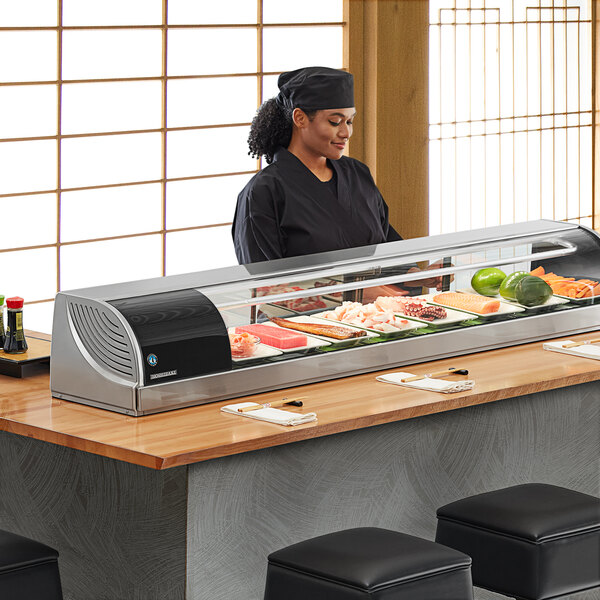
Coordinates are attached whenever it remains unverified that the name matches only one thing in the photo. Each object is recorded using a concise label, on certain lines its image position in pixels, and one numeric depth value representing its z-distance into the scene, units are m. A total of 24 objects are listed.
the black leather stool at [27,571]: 3.97
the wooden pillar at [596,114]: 12.33
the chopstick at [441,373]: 4.96
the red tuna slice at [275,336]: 4.90
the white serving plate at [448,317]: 5.37
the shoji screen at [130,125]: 7.72
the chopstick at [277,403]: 4.50
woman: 6.36
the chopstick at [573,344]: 5.56
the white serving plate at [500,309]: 5.57
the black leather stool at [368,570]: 3.71
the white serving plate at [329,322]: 5.15
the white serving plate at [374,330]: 5.19
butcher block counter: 4.17
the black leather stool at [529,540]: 4.19
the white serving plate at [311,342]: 4.92
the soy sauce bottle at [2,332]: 5.25
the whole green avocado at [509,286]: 5.77
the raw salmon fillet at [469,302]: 5.58
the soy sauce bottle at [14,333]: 5.16
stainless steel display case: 4.50
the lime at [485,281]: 5.77
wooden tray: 5.02
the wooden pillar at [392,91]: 9.45
